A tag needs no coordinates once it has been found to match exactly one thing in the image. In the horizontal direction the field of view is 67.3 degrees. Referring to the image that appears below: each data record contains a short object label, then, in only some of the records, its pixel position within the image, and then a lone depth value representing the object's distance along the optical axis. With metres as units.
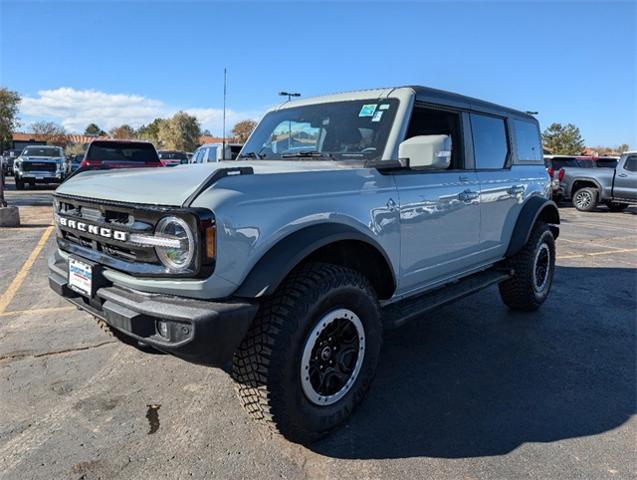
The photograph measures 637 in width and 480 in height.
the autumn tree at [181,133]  62.44
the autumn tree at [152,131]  70.32
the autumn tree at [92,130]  98.05
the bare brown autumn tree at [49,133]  67.56
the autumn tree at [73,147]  59.09
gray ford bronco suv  2.29
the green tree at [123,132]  76.31
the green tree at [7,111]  46.47
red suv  12.41
